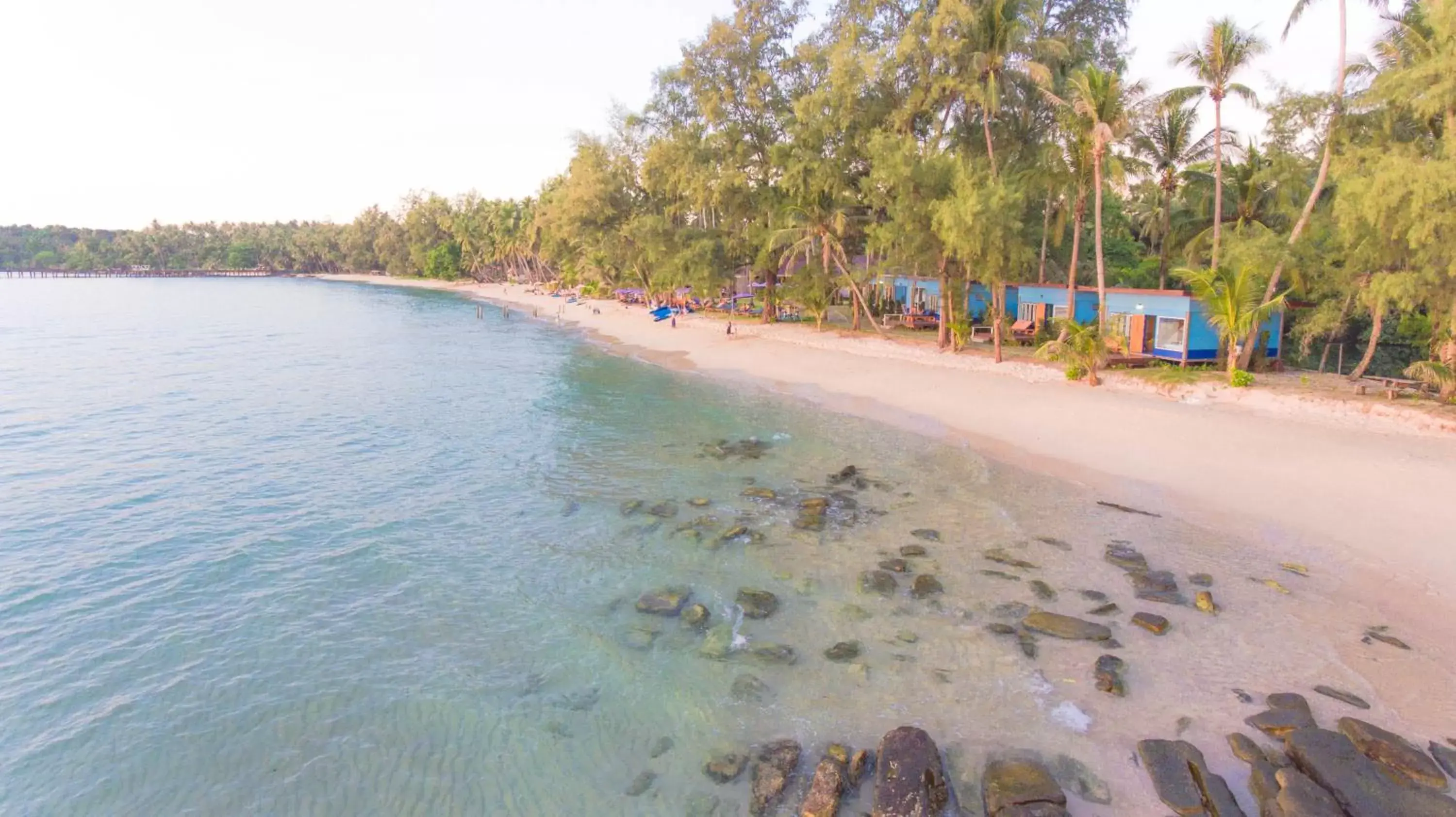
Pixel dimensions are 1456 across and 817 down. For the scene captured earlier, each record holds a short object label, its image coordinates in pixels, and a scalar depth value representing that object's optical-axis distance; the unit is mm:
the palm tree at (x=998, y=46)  29312
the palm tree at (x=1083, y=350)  25391
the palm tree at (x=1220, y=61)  23016
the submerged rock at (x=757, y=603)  11648
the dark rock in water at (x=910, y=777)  7379
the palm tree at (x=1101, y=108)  24766
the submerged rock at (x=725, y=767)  8008
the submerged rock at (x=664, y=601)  11844
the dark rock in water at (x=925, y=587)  12078
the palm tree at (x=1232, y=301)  22453
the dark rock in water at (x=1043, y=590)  11898
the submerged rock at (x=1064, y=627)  10617
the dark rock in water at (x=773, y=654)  10289
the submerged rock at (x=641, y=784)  7883
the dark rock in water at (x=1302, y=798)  7004
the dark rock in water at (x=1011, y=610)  11328
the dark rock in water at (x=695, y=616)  11398
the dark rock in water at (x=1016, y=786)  7328
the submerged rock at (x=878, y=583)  12266
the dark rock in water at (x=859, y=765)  7852
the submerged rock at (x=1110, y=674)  9344
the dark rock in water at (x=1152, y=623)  10703
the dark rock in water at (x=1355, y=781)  7035
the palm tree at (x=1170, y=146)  29062
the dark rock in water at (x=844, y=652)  10297
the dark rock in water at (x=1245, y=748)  7969
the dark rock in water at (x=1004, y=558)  13102
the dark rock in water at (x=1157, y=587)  11742
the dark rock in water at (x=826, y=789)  7379
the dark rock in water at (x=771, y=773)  7613
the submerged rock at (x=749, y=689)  9445
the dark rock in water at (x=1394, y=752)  7523
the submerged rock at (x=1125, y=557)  12891
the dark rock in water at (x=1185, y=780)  7289
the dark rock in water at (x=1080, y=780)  7562
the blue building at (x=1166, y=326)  25938
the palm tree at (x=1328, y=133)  21688
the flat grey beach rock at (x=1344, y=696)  8867
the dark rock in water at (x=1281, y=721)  8352
